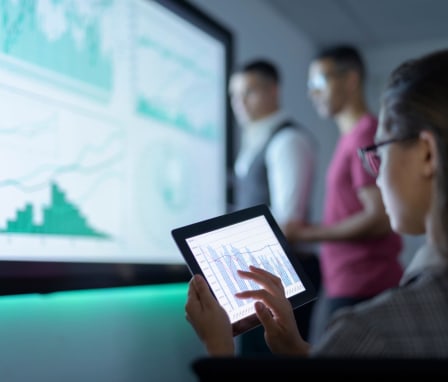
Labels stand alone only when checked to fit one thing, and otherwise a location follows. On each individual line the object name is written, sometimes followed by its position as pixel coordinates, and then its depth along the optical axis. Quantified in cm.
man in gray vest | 233
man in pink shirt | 210
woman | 70
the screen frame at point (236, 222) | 100
